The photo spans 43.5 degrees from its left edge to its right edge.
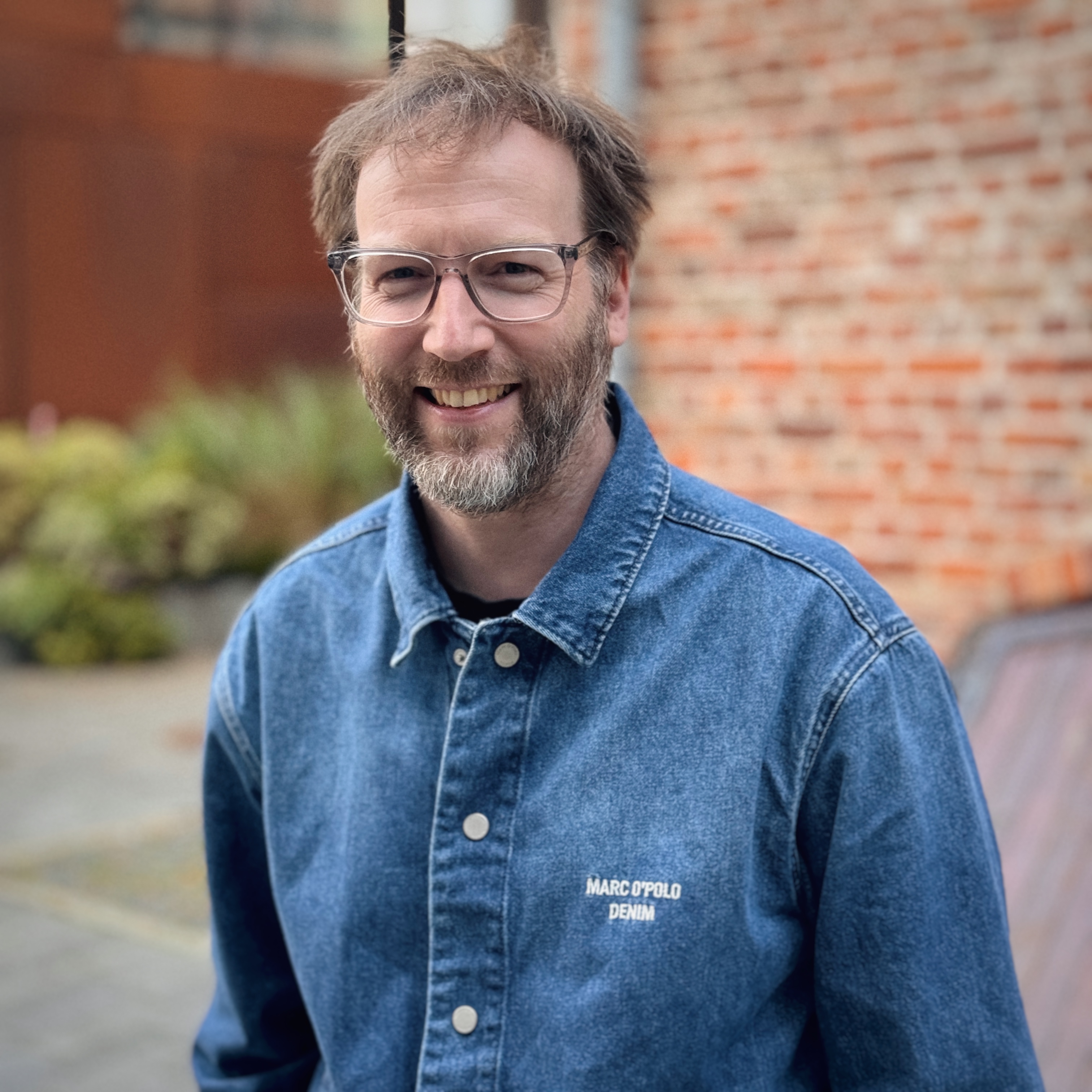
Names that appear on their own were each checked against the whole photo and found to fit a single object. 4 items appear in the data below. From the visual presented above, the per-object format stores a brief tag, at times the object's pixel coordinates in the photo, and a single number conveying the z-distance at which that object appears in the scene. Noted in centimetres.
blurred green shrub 959
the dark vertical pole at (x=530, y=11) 425
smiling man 146
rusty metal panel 1231
